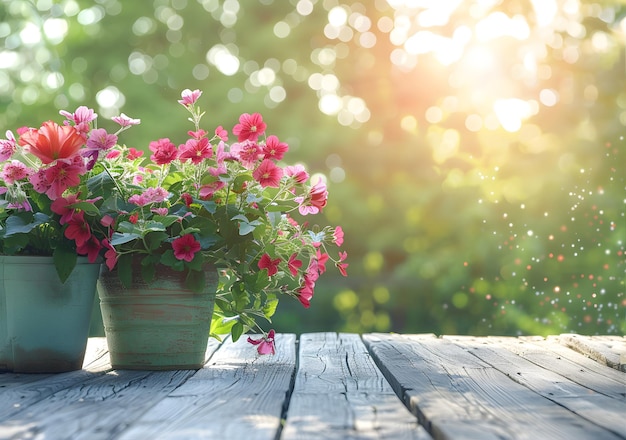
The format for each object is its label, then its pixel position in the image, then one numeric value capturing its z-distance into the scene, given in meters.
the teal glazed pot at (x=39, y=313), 1.93
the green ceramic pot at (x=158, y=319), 1.99
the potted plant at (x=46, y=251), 1.88
